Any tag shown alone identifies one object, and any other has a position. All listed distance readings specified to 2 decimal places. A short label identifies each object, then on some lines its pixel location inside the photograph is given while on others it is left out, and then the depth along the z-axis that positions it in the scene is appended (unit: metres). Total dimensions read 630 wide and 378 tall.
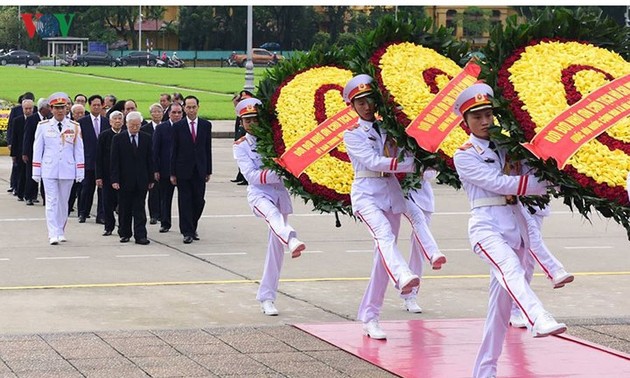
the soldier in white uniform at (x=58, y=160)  16.69
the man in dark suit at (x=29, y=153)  21.09
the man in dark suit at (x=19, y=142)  22.03
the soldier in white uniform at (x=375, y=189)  10.19
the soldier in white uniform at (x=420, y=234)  10.98
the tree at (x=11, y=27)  111.94
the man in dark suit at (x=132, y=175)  16.78
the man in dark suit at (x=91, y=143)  19.23
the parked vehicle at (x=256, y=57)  94.75
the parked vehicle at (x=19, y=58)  101.21
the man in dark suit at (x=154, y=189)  18.92
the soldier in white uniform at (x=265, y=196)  11.71
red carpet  9.28
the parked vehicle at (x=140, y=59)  102.19
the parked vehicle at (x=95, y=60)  99.50
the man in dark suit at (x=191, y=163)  17.14
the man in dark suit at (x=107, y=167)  17.59
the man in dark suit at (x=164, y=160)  17.95
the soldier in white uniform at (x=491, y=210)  8.62
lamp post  37.03
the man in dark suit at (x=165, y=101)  22.09
